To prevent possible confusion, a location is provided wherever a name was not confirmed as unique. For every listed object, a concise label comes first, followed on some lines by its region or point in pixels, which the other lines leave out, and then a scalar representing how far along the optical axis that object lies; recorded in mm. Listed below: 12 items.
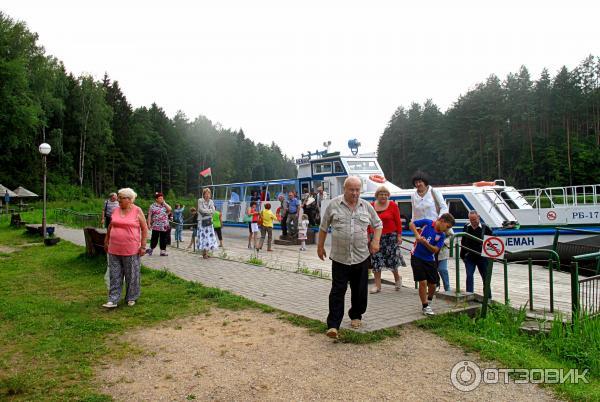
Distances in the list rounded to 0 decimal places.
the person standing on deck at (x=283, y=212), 19953
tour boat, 14156
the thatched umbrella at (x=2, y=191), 37169
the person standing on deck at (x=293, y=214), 18797
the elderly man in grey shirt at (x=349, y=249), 5246
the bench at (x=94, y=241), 10891
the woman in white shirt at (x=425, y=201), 7359
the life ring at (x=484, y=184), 16219
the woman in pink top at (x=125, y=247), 6836
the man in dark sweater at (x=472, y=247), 7863
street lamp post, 17656
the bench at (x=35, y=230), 19719
